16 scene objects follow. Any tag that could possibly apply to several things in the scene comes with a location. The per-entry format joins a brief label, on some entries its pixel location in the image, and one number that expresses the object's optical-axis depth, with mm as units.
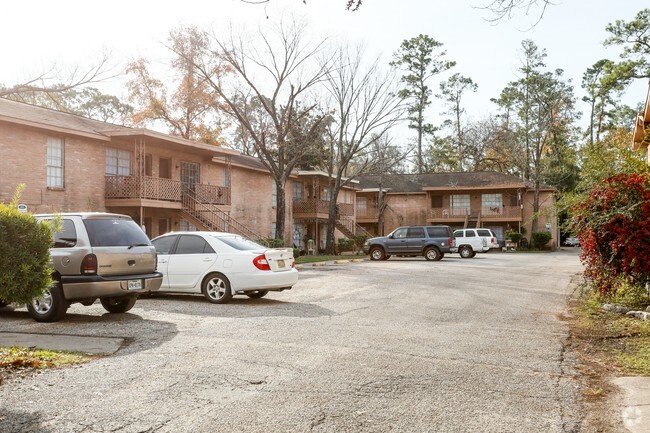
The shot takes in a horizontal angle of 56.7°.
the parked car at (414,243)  32294
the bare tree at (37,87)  29469
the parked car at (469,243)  37438
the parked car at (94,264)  9773
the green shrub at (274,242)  29297
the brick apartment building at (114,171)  21453
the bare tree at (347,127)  35625
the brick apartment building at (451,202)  52906
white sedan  12375
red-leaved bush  10117
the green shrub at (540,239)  50094
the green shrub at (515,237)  51344
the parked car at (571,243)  62328
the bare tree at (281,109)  31323
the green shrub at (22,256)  7152
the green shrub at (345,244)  39844
